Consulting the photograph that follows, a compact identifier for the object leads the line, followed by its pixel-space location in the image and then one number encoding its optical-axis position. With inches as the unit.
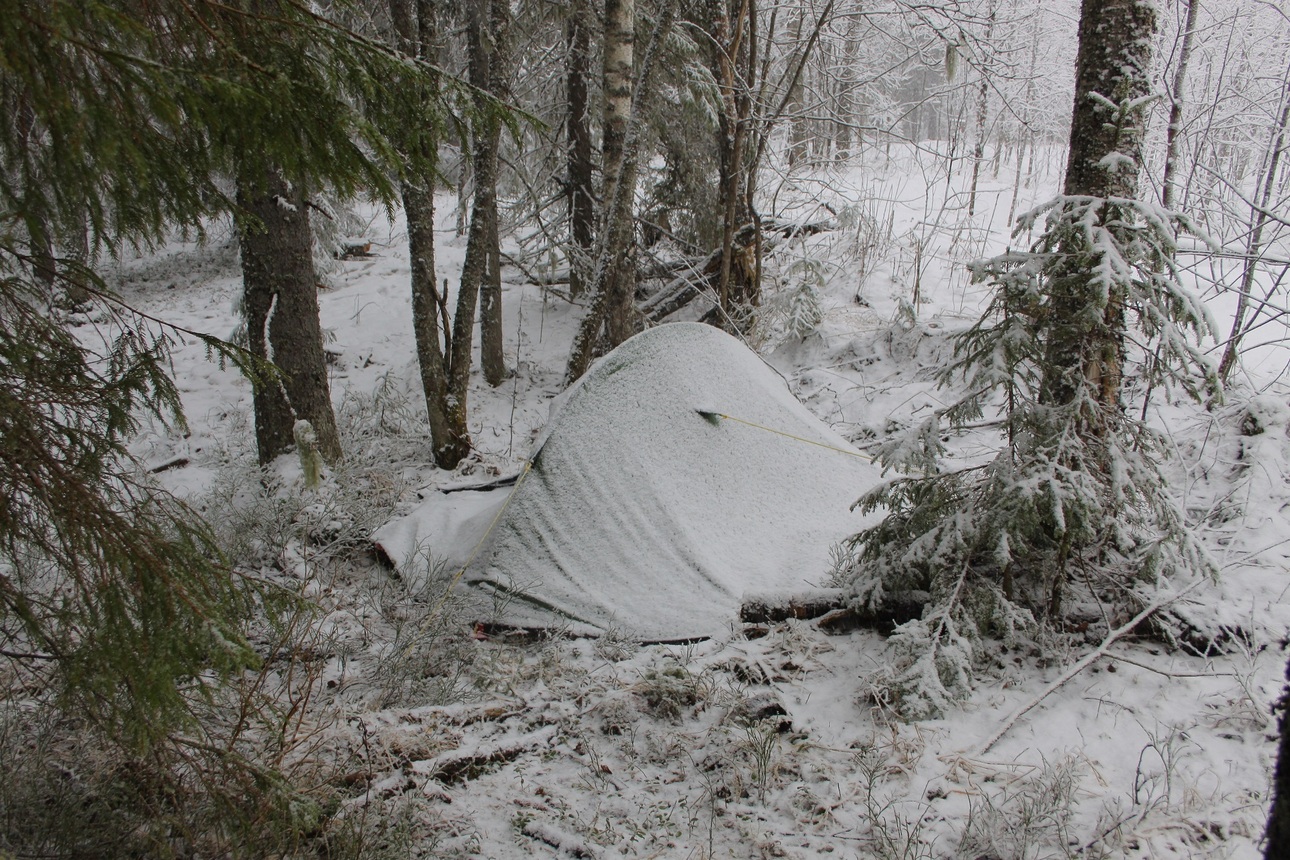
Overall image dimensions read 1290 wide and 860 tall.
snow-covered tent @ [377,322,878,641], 156.3
